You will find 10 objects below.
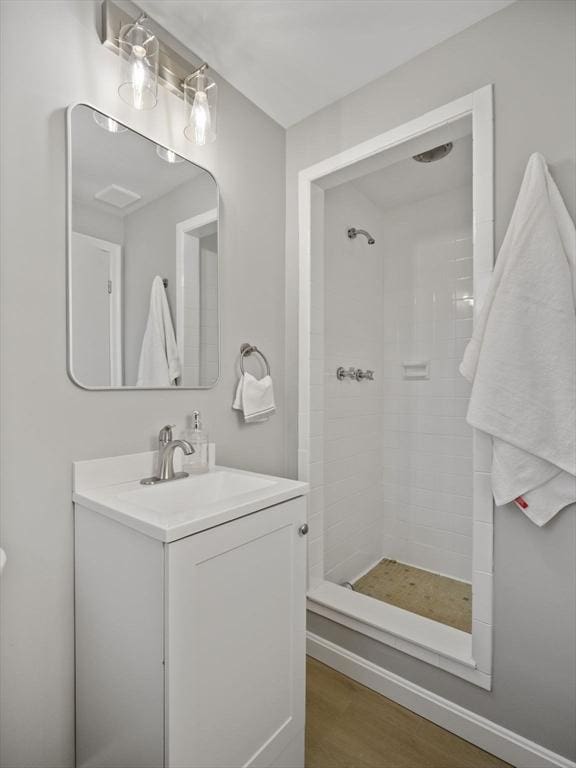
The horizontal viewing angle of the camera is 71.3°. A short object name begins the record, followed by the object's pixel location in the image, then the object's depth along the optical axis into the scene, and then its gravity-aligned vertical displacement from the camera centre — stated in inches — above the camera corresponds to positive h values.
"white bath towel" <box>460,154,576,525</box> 47.3 +2.8
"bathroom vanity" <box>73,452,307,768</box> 35.3 -24.3
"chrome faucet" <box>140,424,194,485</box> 53.4 -9.9
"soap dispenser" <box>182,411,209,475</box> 58.3 -9.8
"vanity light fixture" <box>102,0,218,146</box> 49.8 +41.9
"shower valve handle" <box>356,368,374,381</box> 99.5 +1.6
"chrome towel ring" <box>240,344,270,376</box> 70.4 +5.5
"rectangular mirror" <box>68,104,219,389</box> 48.6 +16.5
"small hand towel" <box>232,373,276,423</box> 68.5 -2.9
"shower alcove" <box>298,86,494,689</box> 76.7 -0.8
